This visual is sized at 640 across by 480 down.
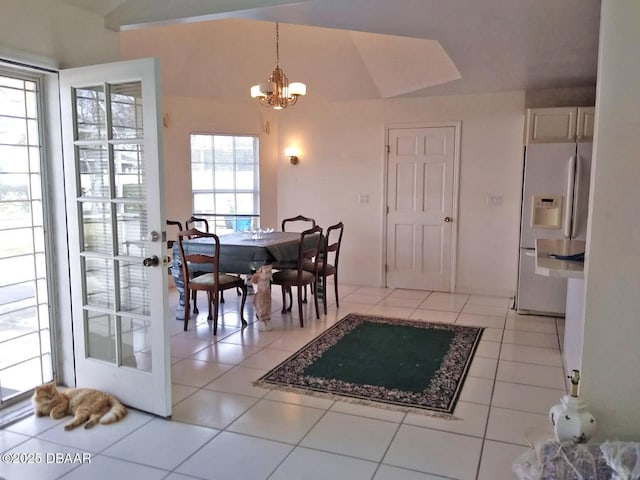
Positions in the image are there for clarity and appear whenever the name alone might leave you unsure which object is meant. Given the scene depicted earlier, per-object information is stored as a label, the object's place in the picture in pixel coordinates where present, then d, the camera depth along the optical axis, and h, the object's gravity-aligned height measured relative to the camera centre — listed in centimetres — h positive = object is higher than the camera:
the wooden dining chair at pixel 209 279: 438 -84
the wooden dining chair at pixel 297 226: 673 -51
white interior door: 602 -22
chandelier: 468 +90
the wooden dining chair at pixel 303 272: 471 -81
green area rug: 319 -129
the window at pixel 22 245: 288 -35
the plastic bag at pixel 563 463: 211 -118
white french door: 265 -24
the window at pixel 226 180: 645 +10
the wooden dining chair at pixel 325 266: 510 -80
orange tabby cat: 278 -124
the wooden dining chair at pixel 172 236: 452 -49
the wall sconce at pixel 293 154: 673 +45
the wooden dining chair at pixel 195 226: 497 -48
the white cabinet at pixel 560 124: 487 +64
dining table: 451 -59
